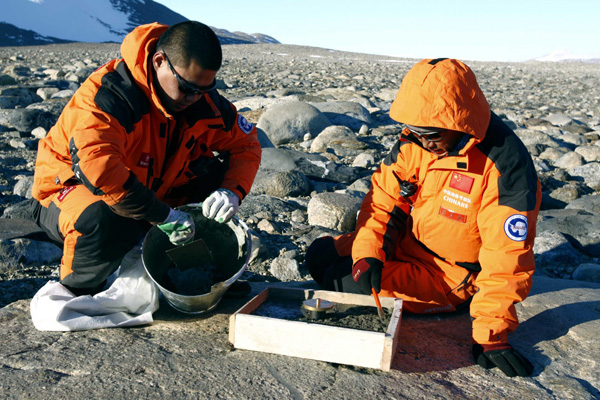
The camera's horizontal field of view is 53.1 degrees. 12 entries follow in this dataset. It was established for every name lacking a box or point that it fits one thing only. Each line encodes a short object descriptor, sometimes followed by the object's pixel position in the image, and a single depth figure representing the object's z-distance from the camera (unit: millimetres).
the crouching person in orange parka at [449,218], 2621
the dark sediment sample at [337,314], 2719
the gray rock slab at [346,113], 9234
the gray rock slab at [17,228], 4097
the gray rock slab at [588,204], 5627
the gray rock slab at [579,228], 4820
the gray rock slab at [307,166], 6293
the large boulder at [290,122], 7945
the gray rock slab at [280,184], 5605
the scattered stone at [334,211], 4820
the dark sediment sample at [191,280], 3053
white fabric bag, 2723
